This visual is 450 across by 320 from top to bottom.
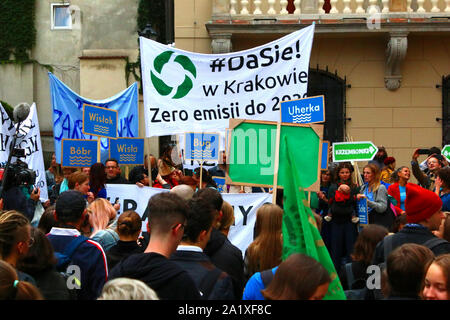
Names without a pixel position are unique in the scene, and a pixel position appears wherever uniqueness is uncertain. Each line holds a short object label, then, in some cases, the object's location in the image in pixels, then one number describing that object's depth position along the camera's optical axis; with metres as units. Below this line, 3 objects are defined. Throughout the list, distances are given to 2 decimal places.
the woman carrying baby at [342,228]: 9.08
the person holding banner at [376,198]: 8.97
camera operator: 7.68
